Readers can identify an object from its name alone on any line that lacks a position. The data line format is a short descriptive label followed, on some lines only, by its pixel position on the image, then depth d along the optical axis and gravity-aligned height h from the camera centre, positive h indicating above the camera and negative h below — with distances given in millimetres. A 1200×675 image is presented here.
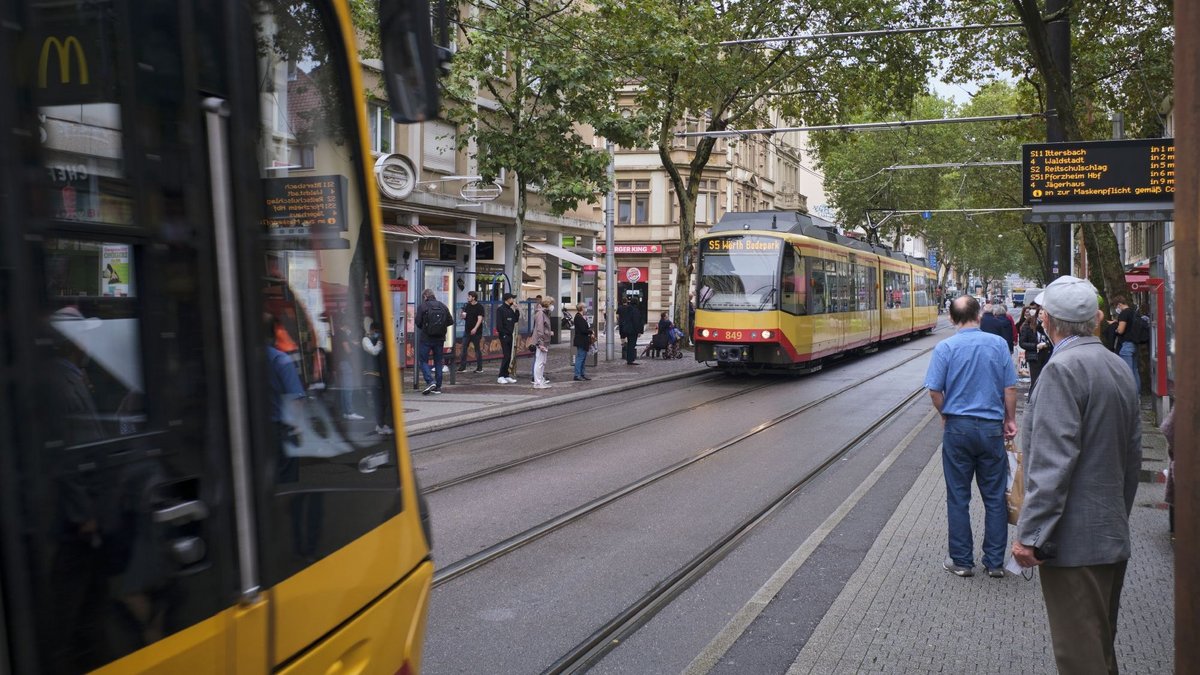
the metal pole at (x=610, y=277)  27344 +271
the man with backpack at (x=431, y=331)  18016 -624
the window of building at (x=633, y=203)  51000 +4006
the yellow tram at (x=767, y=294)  21141 -267
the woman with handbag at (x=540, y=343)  20094 -1001
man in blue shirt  6293 -909
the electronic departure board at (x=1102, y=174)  11453 +1043
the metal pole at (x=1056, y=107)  14930 +2652
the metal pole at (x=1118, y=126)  22016 +2979
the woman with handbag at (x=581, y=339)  21344 -1020
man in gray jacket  3615 -781
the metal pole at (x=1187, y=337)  2922 -204
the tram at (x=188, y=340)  1747 -70
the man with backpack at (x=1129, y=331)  16516 -1010
